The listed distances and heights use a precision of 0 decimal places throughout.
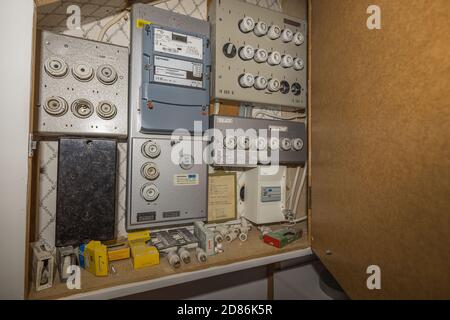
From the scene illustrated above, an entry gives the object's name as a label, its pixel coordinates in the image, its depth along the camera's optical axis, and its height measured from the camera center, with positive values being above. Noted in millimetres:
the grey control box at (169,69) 1056 +464
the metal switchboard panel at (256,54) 1155 +598
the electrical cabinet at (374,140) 609 +89
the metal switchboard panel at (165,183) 1058 -90
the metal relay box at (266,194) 1280 -167
